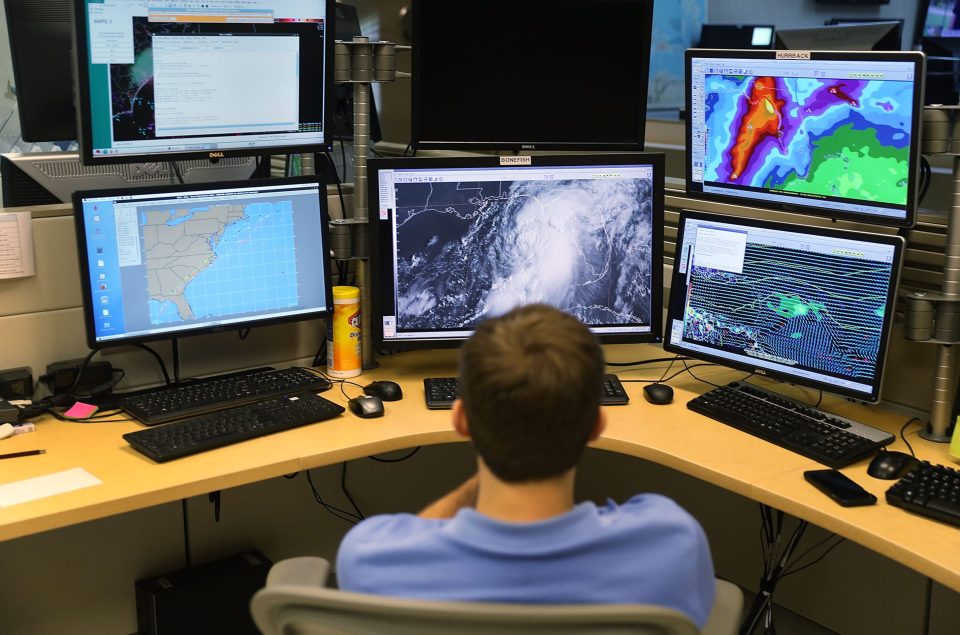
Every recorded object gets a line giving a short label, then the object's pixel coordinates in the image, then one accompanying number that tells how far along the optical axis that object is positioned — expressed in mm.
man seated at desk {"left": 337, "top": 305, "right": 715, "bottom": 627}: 1020
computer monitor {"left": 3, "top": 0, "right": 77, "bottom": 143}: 2055
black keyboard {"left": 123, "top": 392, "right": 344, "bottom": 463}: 1822
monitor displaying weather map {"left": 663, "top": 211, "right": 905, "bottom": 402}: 1933
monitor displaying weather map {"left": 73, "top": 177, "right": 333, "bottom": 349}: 1972
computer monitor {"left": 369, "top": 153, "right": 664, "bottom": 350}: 2197
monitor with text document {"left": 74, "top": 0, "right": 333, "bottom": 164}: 1920
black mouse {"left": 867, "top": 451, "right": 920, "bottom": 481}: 1768
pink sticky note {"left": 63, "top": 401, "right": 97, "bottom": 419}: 2007
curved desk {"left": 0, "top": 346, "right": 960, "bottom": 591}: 1578
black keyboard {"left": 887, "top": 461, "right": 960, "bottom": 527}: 1605
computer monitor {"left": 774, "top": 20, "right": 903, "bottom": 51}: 2525
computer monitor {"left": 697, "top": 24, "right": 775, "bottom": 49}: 5418
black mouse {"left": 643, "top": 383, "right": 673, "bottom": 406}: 2137
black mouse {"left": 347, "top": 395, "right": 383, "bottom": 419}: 2041
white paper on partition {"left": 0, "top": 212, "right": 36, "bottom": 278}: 1989
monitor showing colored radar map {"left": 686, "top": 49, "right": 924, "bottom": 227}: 1882
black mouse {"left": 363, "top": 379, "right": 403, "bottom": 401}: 2145
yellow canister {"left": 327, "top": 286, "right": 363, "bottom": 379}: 2273
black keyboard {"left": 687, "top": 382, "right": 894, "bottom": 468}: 1853
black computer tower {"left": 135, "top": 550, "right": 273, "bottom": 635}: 2273
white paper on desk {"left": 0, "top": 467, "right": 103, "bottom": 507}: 1643
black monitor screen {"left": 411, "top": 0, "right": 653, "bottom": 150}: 2238
